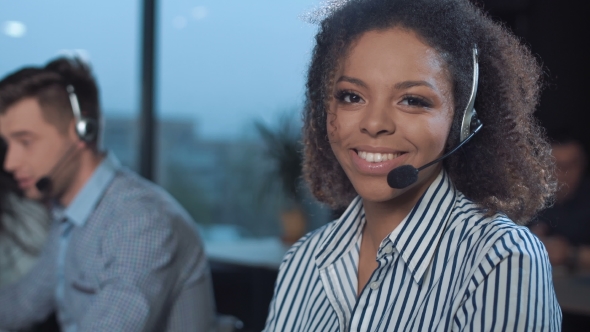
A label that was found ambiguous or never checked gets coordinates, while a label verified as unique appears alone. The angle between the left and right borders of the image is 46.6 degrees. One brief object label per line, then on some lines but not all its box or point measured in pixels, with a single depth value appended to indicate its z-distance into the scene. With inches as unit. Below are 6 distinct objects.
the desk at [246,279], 110.1
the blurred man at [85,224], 67.3
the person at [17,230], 92.1
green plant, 133.9
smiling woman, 37.5
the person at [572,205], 125.1
